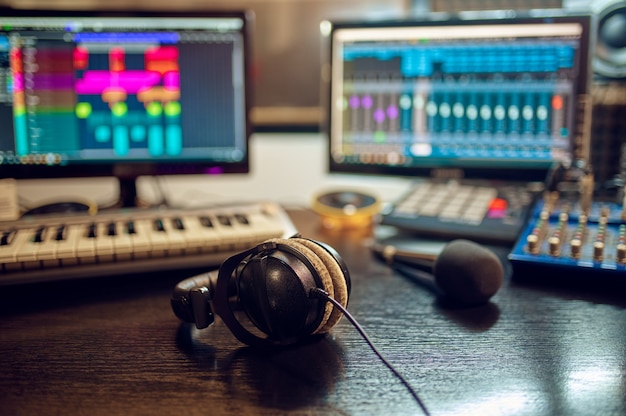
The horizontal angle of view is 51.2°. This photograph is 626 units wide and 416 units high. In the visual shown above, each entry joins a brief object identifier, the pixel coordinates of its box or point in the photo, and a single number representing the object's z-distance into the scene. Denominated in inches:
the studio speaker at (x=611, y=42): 49.6
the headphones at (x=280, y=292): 27.8
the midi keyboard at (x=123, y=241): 36.3
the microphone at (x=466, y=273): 33.3
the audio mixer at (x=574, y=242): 35.4
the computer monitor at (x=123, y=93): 44.5
